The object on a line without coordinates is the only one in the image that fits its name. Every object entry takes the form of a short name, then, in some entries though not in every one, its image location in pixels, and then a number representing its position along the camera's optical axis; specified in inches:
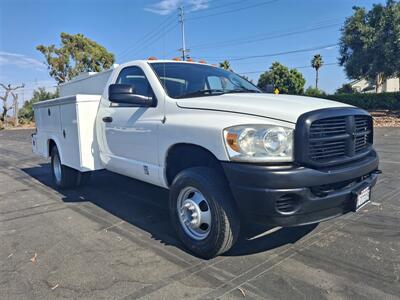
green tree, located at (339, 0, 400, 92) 864.9
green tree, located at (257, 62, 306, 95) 1975.9
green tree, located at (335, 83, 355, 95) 1665.8
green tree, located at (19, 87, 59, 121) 1727.4
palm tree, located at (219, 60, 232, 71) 1957.4
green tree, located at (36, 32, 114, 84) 1636.3
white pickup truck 115.6
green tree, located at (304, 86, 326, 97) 1671.3
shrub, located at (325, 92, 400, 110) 989.2
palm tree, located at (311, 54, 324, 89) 2506.2
